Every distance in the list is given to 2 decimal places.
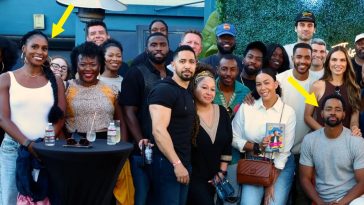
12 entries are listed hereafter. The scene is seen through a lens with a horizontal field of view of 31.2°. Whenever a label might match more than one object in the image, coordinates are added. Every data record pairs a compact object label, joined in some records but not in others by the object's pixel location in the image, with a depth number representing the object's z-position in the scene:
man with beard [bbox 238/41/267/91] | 7.26
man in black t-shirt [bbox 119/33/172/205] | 6.24
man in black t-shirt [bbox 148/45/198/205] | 5.77
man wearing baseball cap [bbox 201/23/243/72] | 7.73
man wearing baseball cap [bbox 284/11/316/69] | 8.05
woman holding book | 6.47
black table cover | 5.43
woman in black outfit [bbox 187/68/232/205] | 6.17
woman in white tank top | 5.70
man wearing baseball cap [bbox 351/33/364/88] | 7.50
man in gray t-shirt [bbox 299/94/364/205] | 6.39
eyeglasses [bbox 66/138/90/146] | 5.57
